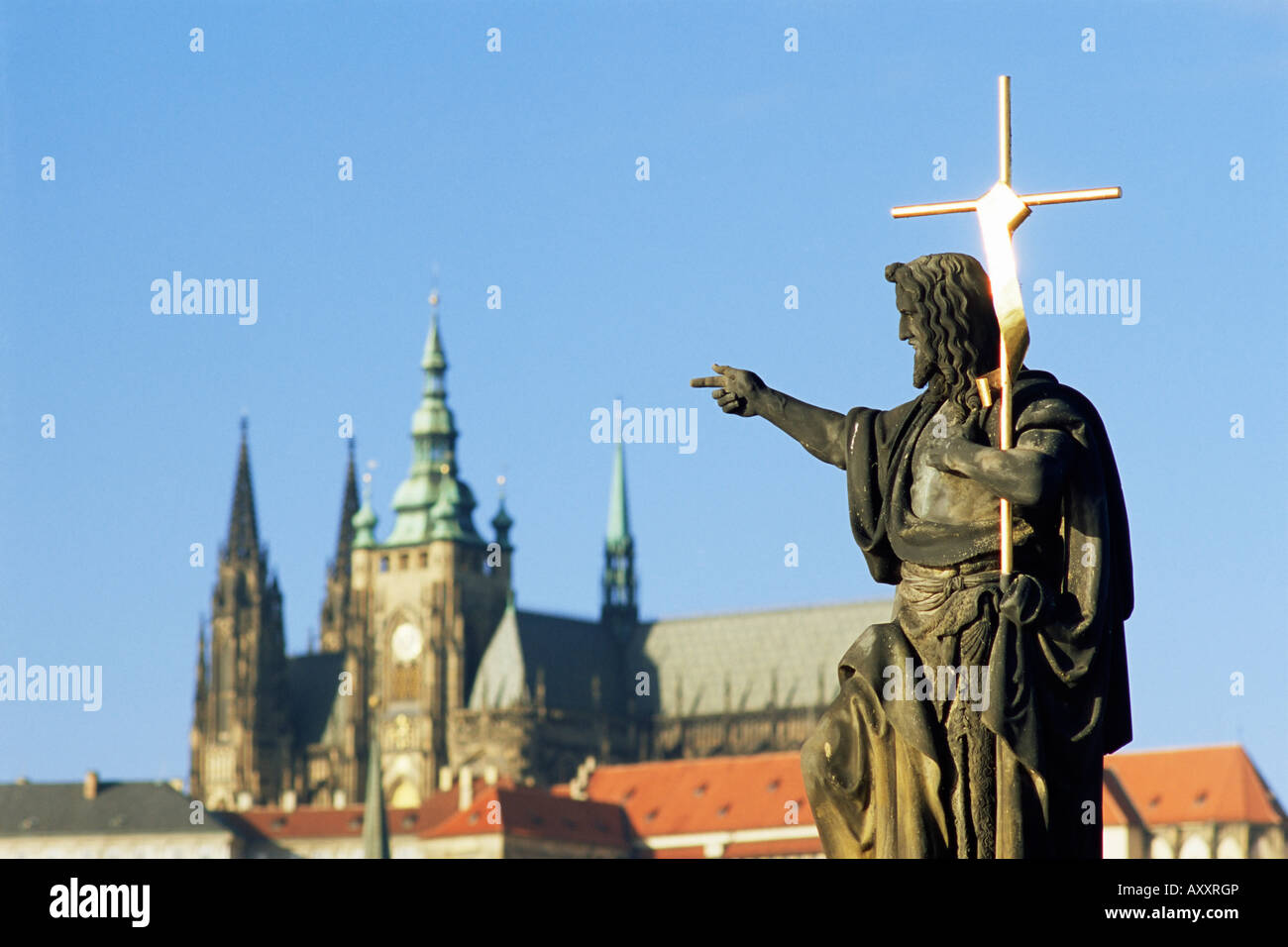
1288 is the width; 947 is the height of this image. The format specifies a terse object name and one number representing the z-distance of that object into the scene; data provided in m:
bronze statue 13.09
